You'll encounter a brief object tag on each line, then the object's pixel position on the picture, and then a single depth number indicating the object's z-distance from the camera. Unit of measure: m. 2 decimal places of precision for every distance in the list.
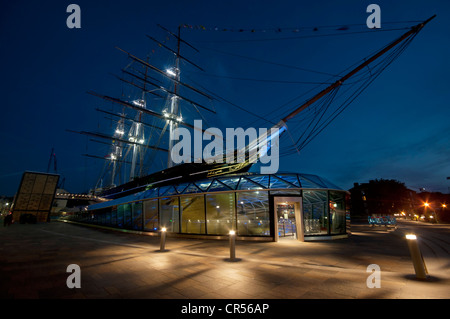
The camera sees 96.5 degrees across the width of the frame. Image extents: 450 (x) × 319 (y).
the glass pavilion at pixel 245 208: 12.44
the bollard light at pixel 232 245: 7.30
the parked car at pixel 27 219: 30.59
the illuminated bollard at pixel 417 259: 4.83
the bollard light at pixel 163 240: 9.23
